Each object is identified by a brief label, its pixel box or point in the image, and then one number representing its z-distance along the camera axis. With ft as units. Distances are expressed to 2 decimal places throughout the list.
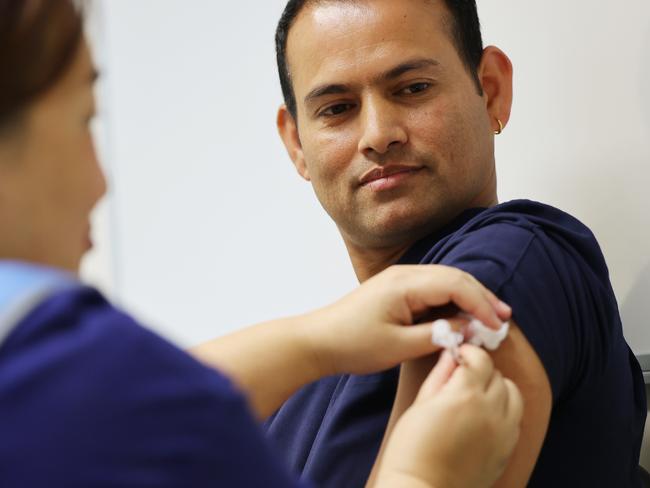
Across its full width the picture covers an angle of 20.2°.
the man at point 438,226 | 3.94
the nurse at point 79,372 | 2.45
